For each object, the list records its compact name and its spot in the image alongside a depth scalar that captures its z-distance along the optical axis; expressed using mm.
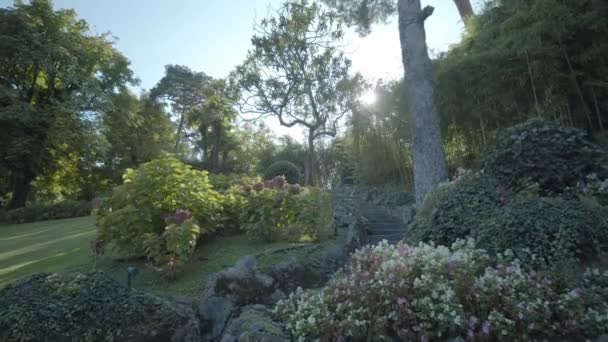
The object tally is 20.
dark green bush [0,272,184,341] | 2424
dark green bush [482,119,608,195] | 3107
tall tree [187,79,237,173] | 18000
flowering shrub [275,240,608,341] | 1796
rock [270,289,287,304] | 3416
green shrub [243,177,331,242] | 4508
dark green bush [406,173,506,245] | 3018
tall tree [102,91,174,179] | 16578
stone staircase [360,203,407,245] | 5809
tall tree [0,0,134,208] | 12125
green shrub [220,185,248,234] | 4878
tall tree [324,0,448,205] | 5355
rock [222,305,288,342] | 2202
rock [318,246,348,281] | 4015
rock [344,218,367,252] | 4758
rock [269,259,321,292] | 3605
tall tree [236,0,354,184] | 9547
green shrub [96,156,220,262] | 3910
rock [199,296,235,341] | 3045
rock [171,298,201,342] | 2854
